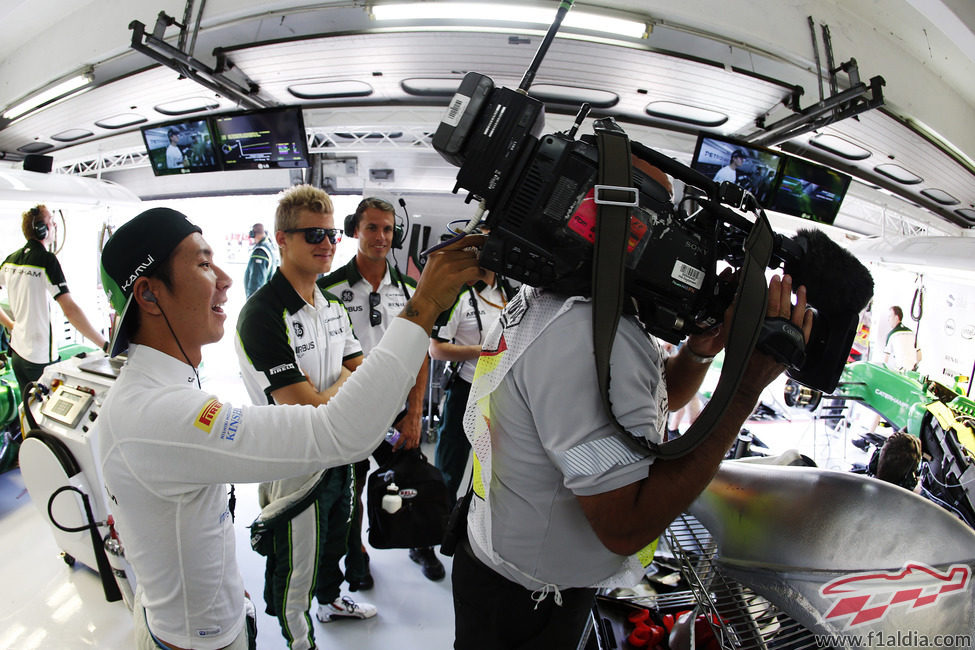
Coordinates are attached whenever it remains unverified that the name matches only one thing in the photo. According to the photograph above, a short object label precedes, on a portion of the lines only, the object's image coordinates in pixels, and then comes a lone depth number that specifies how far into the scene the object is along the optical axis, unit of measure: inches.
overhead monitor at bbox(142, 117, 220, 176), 204.7
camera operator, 30.6
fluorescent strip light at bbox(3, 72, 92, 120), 169.8
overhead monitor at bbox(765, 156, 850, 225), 184.2
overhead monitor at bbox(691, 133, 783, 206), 175.0
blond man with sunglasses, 70.4
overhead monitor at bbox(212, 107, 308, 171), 185.6
